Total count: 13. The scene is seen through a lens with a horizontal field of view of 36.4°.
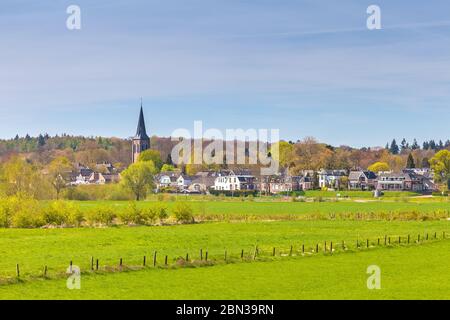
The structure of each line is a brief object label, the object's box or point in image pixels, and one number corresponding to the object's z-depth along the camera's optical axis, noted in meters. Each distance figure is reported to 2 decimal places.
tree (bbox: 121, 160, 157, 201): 143.50
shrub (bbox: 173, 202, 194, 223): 86.94
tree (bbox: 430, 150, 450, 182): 193.60
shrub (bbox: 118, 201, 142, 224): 83.31
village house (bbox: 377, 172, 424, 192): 198.75
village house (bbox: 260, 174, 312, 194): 193.55
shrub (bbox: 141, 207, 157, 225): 85.06
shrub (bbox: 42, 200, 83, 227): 80.00
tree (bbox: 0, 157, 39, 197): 100.19
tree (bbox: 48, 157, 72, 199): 131.12
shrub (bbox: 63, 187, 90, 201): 140.59
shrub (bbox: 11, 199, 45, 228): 79.19
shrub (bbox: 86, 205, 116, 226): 81.75
